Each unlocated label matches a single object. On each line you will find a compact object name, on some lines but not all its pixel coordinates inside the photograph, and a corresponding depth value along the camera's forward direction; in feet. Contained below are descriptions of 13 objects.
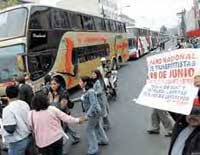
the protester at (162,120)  14.26
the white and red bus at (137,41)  62.88
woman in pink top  9.36
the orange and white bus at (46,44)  22.09
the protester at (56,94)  11.46
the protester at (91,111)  12.34
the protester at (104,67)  24.11
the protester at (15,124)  9.22
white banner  5.09
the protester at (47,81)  13.79
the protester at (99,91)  13.94
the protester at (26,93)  12.08
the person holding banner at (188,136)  5.22
